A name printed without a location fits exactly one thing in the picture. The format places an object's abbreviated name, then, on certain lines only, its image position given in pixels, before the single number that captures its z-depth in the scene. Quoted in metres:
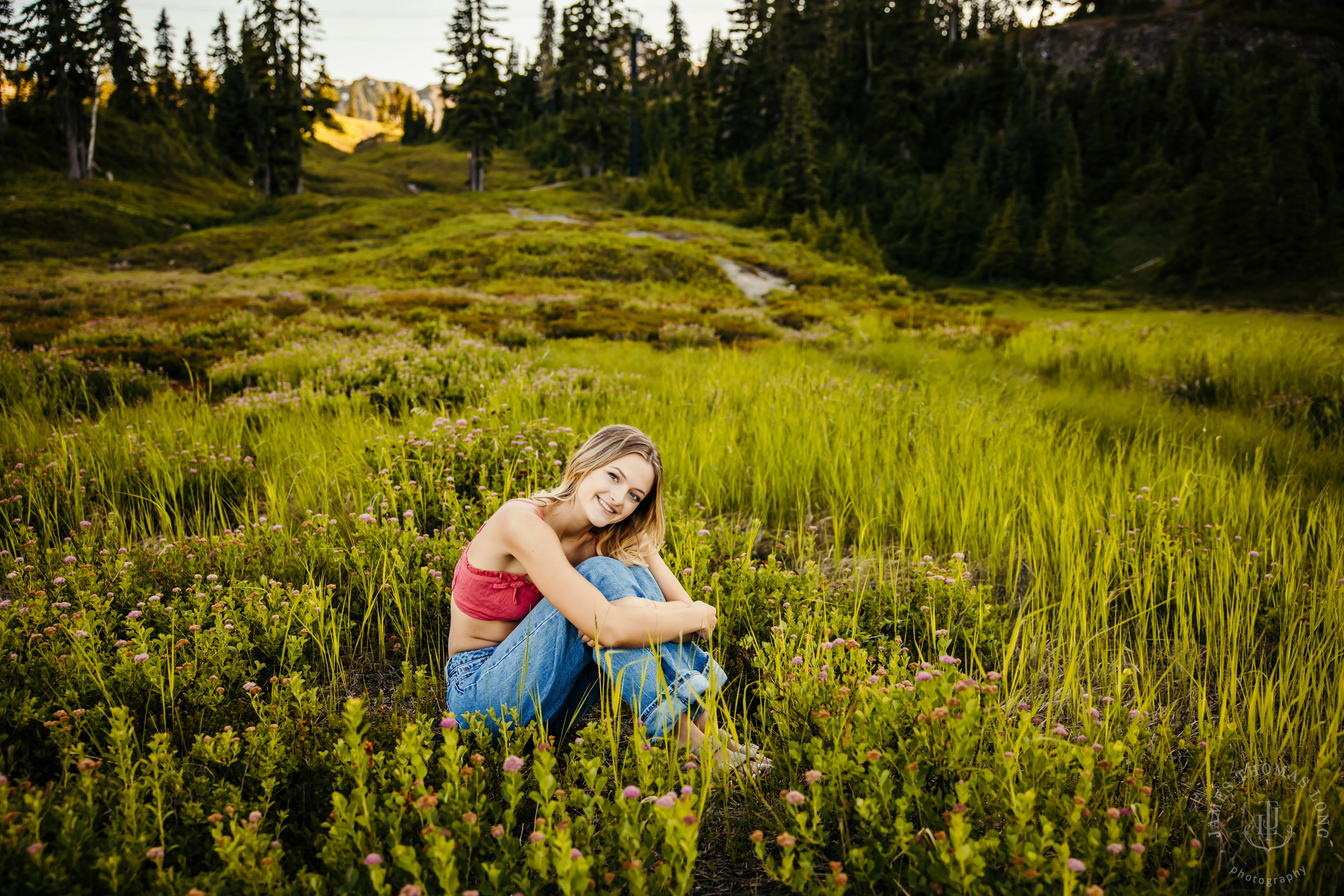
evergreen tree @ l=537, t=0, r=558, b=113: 85.69
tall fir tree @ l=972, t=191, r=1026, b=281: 39.84
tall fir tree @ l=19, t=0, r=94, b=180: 40.28
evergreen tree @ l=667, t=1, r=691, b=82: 73.31
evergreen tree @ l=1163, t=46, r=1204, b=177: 46.12
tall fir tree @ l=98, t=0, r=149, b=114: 46.56
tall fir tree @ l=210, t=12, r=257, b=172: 56.09
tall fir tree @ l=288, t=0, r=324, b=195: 49.50
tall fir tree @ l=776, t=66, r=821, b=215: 45.34
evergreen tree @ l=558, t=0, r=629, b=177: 53.84
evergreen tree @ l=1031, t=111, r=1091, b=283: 38.59
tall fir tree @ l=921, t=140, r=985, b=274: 43.28
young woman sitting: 2.32
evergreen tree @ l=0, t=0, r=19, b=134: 40.97
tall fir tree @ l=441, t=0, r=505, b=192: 50.44
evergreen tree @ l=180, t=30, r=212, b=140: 59.50
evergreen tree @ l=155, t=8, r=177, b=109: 63.53
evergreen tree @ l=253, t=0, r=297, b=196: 47.88
